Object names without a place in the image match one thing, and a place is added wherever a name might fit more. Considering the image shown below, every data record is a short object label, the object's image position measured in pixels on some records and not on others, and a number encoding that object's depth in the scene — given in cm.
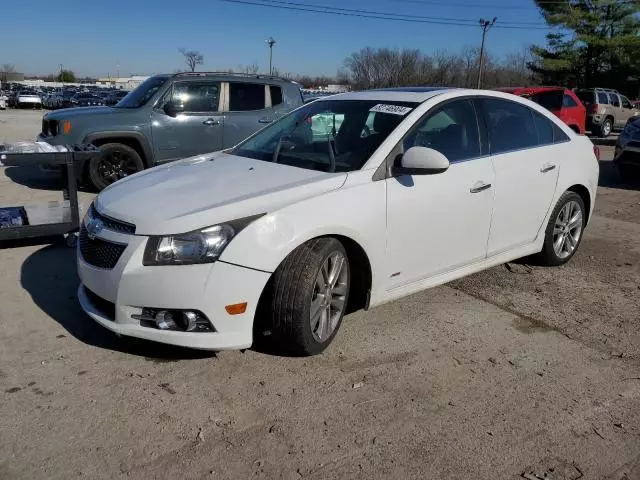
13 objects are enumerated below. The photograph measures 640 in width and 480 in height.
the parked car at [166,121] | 826
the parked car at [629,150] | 1034
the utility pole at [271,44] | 5674
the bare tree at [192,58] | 7920
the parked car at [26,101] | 4431
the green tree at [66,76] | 13062
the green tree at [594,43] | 3812
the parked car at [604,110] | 2184
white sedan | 309
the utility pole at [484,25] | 4403
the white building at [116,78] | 15652
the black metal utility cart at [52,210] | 518
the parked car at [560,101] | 1475
